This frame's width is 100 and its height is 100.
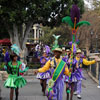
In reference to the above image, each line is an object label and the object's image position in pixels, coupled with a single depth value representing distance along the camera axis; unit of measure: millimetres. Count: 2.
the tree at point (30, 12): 13414
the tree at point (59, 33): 32581
